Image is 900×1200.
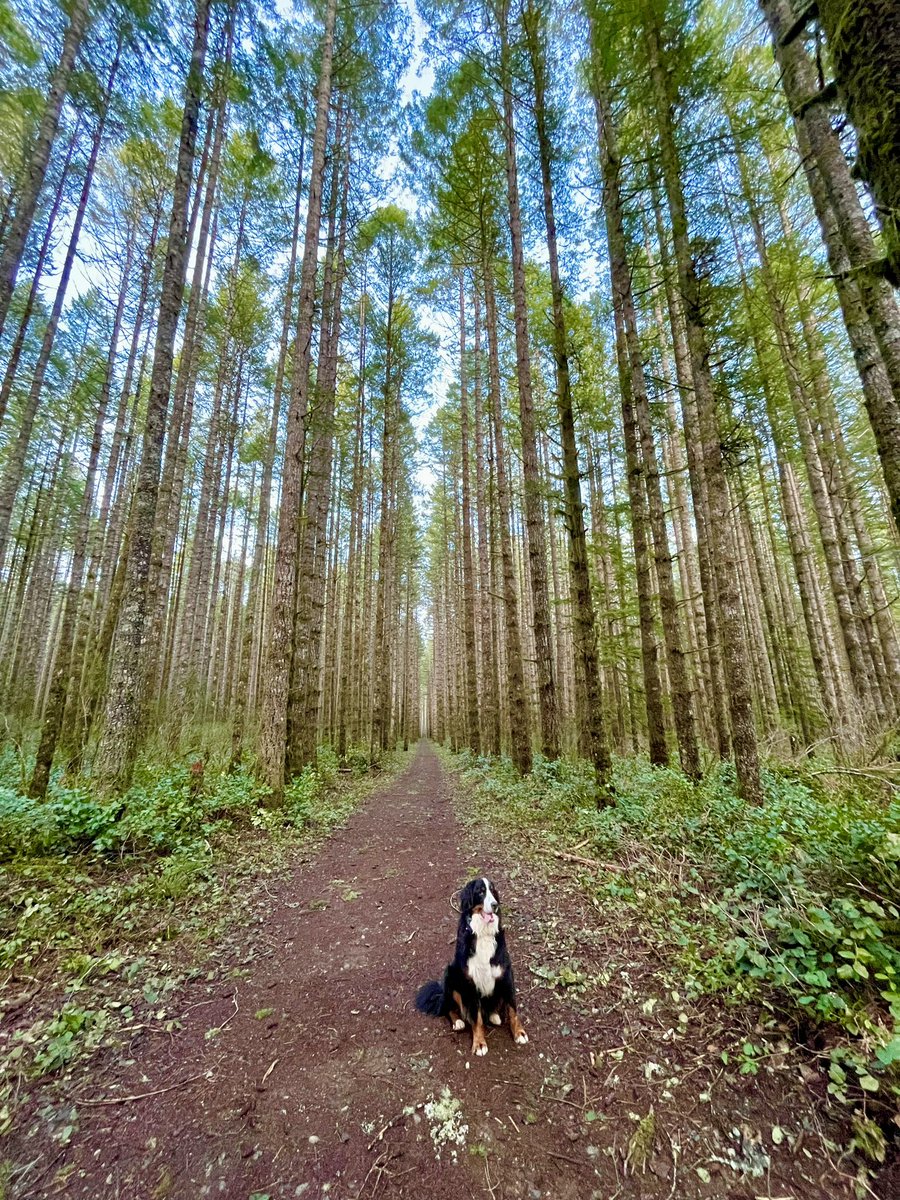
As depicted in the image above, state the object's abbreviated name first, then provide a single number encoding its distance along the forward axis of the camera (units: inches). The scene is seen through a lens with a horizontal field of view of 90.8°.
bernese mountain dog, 103.3
